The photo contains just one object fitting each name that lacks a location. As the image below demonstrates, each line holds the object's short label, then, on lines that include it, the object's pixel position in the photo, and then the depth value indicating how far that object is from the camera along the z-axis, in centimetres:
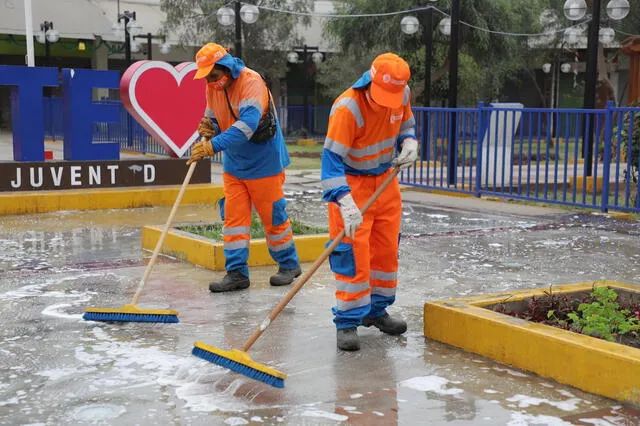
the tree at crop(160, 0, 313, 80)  2850
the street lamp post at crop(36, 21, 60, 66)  2641
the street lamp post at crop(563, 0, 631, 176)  1458
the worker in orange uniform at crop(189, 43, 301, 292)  668
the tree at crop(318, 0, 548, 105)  2403
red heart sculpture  1218
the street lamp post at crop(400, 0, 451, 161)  1872
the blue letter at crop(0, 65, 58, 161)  1167
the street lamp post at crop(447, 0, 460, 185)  1443
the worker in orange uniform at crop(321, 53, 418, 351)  515
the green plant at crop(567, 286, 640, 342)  487
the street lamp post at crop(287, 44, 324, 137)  2905
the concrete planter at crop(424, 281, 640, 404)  446
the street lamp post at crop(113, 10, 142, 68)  2466
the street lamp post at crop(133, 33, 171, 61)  2665
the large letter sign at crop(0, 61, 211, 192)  1170
